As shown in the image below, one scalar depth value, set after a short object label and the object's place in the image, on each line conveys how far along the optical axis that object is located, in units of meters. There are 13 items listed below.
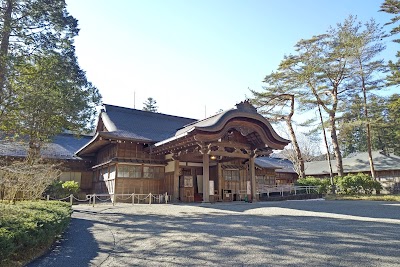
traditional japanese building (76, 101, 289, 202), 13.69
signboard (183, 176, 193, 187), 16.76
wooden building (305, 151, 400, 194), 28.77
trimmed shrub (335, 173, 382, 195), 20.69
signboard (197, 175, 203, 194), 18.50
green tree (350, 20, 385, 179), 22.11
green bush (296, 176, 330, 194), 21.79
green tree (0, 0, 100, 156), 9.12
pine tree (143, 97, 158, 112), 52.69
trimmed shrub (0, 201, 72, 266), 4.10
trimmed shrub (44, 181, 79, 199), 15.16
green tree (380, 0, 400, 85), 19.91
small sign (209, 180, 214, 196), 15.90
